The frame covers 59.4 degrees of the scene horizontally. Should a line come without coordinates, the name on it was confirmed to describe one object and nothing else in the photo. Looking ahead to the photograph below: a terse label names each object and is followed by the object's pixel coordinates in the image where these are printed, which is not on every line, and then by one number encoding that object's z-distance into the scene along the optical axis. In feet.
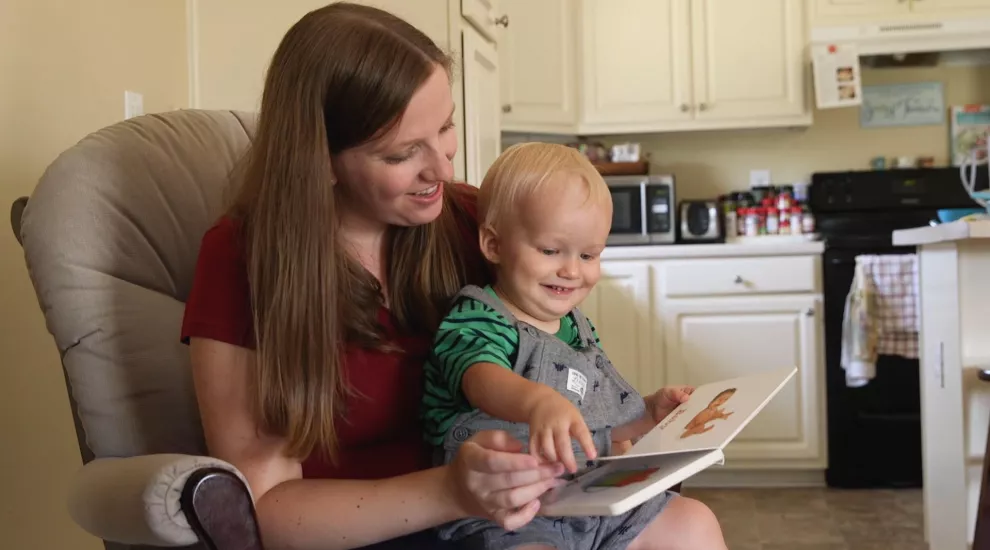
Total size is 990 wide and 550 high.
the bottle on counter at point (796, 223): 11.34
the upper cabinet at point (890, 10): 11.07
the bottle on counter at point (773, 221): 11.40
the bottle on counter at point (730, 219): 11.65
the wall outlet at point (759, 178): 12.46
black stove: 10.11
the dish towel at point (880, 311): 9.45
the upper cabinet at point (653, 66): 11.42
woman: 2.92
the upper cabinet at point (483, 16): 8.40
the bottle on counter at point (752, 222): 11.46
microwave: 11.03
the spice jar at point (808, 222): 11.28
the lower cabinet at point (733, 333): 10.32
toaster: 11.10
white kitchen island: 6.08
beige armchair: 3.36
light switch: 6.49
